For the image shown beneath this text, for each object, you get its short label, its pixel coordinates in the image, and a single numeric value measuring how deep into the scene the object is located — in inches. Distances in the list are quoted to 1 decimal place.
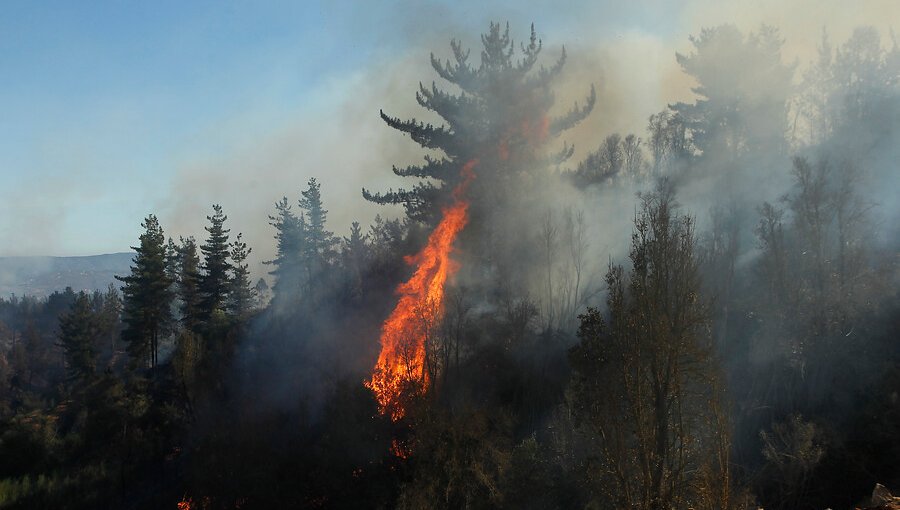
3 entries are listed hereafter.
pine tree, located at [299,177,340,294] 2717.8
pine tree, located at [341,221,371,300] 2357.9
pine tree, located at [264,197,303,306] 2721.5
